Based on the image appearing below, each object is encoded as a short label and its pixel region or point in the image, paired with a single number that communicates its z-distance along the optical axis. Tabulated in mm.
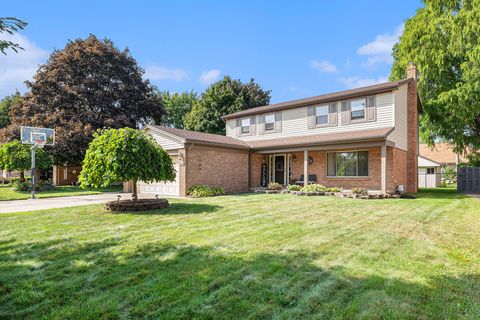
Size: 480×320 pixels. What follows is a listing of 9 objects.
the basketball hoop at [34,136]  17228
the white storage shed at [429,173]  28672
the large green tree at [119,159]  9195
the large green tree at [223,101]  33125
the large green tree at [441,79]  17677
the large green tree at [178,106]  44875
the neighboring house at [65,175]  26828
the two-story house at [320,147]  15305
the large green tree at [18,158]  19797
